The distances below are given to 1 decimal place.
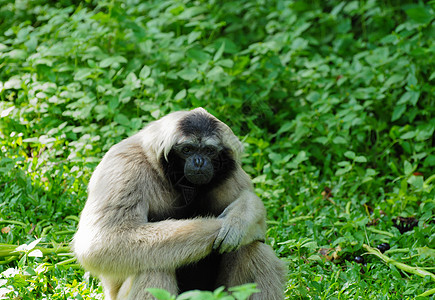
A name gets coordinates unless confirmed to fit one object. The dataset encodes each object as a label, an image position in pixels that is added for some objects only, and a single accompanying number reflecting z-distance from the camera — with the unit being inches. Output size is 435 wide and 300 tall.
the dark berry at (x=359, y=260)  455.5
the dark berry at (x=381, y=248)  469.4
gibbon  342.6
